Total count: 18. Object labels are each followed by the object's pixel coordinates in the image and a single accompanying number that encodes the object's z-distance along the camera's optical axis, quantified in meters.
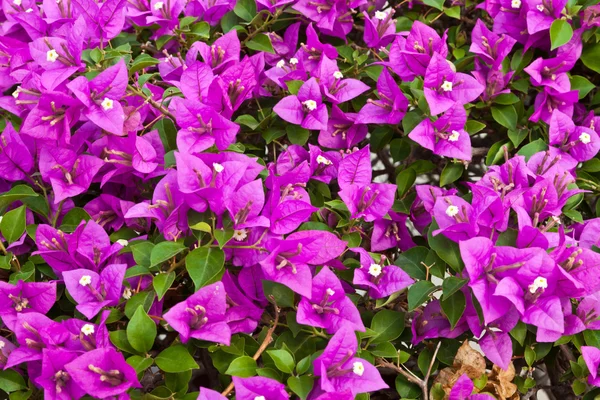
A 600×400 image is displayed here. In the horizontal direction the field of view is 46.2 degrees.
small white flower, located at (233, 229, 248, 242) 1.04
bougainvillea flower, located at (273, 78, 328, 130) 1.23
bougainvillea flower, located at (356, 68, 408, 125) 1.24
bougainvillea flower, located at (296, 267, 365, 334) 1.04
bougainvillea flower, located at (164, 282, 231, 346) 0.98
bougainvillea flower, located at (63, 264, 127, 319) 1.04
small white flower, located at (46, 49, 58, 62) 1.18
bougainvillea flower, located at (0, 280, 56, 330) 1.06
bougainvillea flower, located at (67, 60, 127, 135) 1.12
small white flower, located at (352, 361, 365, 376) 0.98
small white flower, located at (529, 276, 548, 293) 0.99
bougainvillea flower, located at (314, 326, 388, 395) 0.98
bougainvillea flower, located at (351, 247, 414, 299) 1.09
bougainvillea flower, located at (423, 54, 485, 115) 1.19
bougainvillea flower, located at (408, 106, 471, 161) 1.21
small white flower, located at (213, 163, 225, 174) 1.05
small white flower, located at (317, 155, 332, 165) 1.21
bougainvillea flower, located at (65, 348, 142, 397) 0.95
